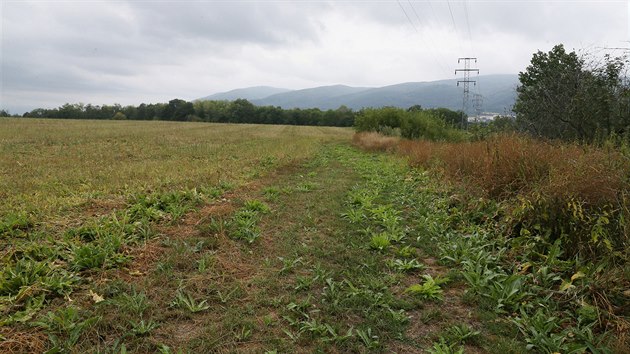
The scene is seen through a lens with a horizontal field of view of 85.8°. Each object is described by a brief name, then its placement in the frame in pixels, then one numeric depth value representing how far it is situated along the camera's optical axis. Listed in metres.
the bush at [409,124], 27.06
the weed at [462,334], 2.82
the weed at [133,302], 3.03
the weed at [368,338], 2.73
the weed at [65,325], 2.57
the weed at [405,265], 4.14
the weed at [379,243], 4.82
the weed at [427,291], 3.48
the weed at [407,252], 4.60
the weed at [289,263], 4.05
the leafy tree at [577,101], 12.91
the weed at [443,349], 2.60
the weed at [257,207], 6.43
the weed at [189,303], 3.14
